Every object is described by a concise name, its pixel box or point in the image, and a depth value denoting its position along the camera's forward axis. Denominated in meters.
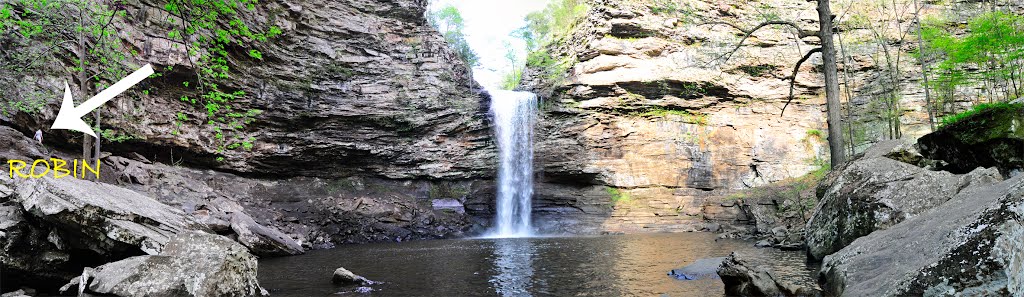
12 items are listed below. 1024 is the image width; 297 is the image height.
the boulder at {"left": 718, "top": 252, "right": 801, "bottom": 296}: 5.58
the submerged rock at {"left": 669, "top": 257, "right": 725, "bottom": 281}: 7.34
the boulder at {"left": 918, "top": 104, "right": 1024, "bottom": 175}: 5.87
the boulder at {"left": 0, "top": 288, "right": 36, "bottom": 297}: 5.93
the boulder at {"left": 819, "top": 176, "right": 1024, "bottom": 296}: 2.68
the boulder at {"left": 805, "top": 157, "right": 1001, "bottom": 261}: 5.72
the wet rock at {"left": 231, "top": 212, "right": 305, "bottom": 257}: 12.16
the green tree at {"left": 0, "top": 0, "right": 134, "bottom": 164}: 11.83
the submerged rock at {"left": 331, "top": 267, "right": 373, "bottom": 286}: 8.00
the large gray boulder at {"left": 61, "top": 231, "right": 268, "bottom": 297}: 5.76
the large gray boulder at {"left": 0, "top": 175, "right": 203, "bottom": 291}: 6.61
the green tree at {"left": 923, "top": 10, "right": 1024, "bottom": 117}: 14.36
